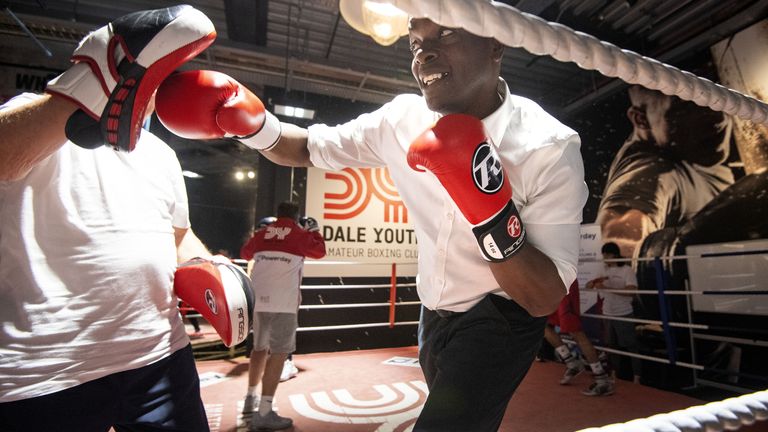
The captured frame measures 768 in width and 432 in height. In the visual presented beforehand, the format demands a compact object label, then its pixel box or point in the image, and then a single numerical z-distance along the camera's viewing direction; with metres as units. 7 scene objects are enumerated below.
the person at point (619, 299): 3.98
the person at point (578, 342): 3.25
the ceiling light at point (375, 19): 2.34
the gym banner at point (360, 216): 5.17
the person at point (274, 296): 2.48
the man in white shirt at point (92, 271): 0.62
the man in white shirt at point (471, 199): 0.76
